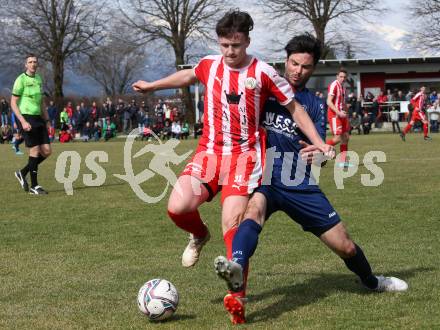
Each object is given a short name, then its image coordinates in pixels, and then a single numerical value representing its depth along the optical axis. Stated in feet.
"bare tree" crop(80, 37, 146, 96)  175.58
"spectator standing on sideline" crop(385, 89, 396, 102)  126.57
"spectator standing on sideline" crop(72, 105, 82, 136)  117.50
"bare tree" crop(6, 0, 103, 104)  171.22
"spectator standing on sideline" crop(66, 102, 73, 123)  119.75
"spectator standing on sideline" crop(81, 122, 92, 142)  114.52
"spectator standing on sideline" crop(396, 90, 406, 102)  126.67
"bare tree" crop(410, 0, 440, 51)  156.15
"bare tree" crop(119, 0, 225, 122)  167.22
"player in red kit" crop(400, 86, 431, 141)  82.23
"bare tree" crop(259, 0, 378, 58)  161.38
